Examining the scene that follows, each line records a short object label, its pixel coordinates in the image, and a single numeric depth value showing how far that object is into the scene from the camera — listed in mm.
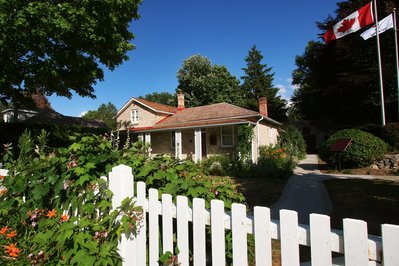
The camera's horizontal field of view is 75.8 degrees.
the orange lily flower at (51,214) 2551
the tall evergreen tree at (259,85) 40000
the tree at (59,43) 10953
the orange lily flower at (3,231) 2744
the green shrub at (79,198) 2160
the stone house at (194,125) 17906
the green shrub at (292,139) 21317
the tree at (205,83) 36875
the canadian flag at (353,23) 14028
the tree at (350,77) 18609
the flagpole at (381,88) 14055
